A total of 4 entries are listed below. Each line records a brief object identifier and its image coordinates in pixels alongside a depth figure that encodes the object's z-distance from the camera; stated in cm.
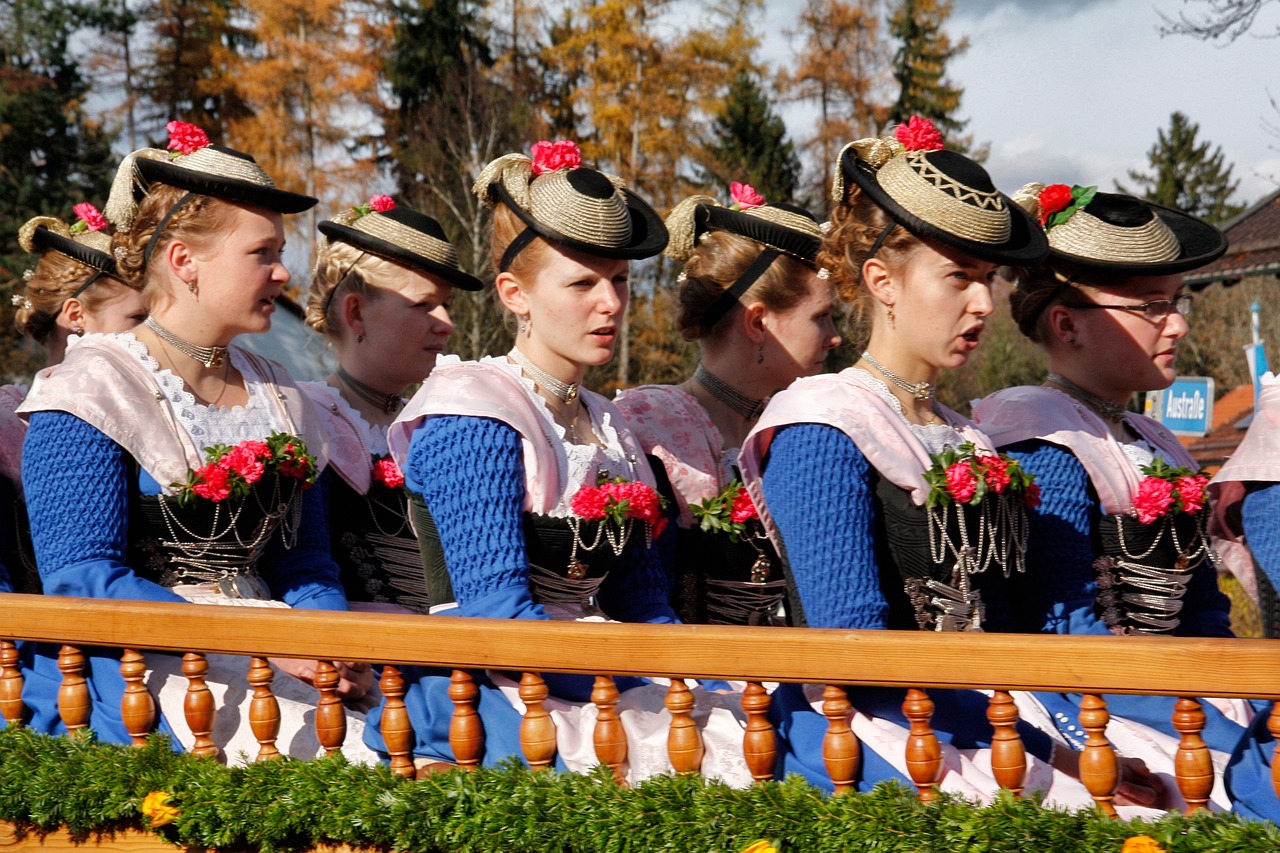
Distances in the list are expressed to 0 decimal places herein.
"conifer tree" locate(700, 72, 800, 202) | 2778
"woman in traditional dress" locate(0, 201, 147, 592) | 456
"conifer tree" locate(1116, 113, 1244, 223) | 4447
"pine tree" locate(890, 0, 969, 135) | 3378
